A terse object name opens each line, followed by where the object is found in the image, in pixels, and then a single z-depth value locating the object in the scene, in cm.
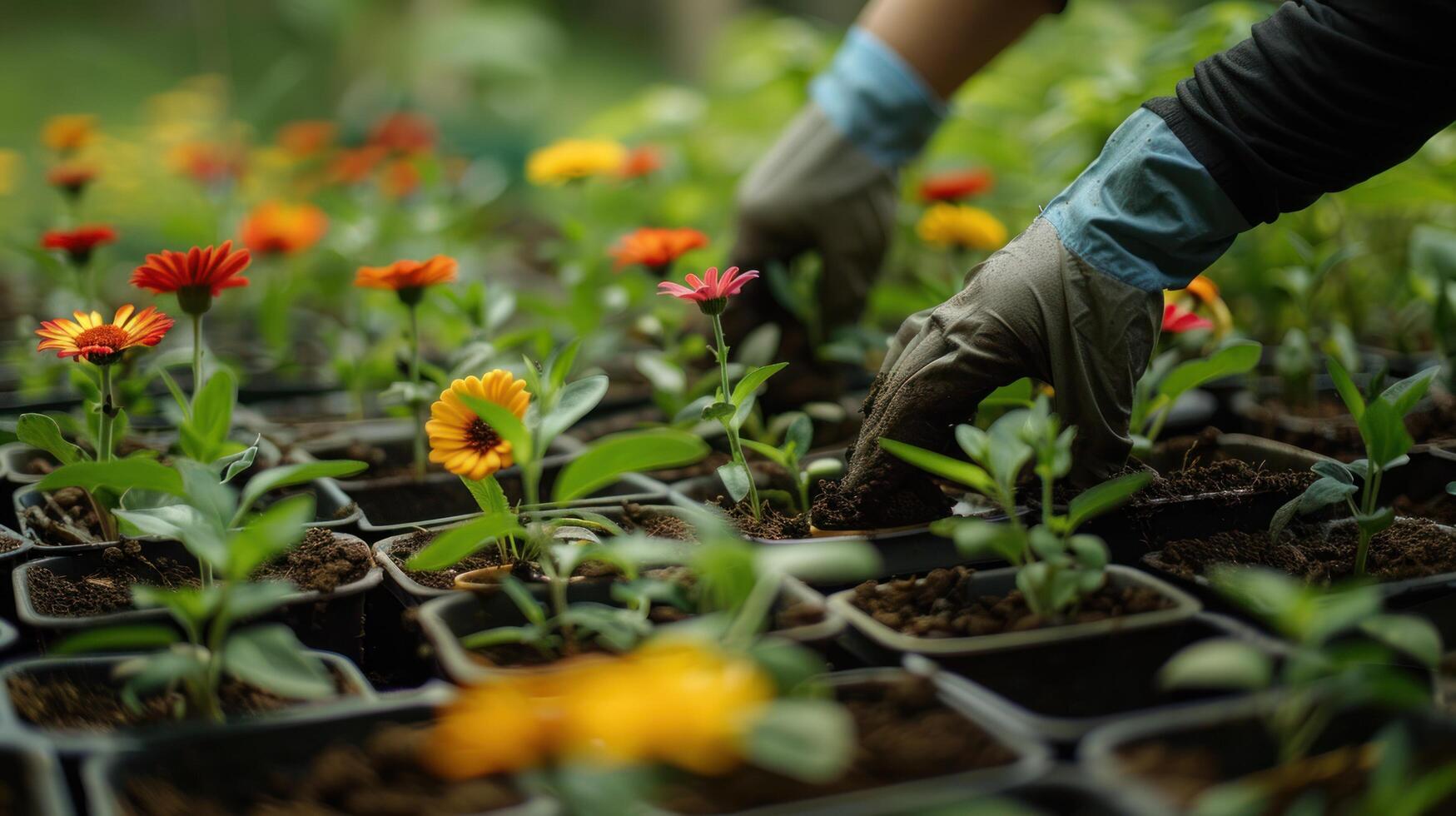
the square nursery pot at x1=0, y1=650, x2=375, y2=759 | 73
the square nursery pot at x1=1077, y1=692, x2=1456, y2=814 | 66
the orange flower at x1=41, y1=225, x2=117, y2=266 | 135
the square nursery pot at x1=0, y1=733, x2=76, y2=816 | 69
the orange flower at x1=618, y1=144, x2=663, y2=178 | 195
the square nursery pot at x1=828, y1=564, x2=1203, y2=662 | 82
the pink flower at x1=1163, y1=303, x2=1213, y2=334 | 122
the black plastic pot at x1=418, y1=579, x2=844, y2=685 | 82
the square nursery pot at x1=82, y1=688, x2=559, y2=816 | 72
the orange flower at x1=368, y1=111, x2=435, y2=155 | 249
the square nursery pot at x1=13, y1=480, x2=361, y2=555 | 107
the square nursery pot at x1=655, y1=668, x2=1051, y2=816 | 64
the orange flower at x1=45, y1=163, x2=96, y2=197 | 167
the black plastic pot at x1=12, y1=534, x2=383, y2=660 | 92
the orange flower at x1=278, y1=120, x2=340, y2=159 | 250
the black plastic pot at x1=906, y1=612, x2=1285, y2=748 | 83
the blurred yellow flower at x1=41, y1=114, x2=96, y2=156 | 190
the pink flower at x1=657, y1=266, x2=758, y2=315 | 107
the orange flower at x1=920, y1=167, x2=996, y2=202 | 178
